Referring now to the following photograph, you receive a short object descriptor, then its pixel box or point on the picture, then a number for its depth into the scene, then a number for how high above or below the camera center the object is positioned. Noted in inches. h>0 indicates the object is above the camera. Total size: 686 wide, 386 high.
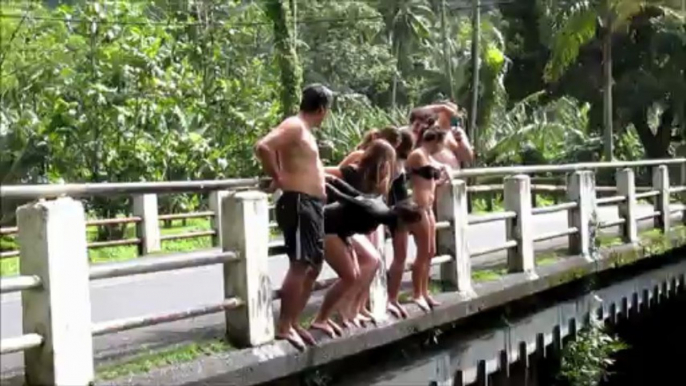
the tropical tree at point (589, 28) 859.4 +103.3
